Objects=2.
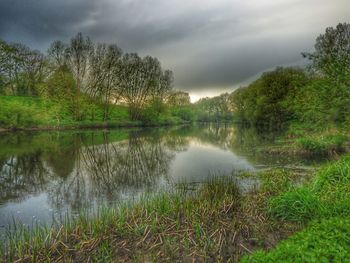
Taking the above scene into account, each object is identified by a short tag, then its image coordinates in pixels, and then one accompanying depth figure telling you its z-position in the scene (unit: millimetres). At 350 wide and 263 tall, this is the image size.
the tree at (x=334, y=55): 21859
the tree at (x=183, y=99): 130550
